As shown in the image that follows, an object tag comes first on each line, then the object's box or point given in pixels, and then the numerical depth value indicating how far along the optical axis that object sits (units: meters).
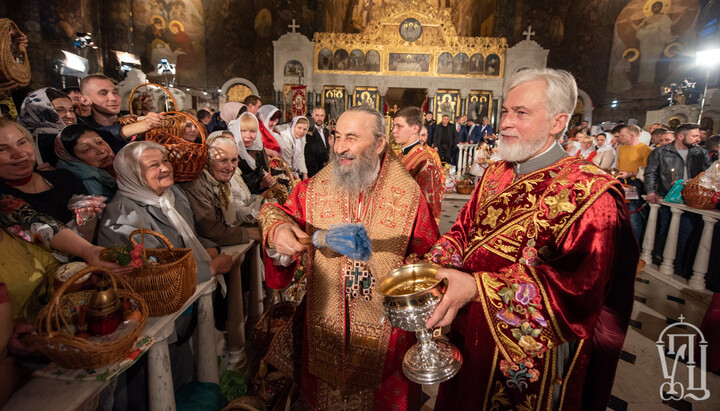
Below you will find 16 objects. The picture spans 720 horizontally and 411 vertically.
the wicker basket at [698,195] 4.60
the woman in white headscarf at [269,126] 5.99
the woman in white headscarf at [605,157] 7.32
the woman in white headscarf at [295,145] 6.70
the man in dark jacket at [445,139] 13.88
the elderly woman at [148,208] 2.03
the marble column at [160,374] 1.72
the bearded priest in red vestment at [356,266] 1.94
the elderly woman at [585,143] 8.86
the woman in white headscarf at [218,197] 2.71
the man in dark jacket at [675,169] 5.35
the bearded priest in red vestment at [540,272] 1.20
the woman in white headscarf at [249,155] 4.30
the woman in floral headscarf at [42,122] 2.87
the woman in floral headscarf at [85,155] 2.48
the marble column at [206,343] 2.33
